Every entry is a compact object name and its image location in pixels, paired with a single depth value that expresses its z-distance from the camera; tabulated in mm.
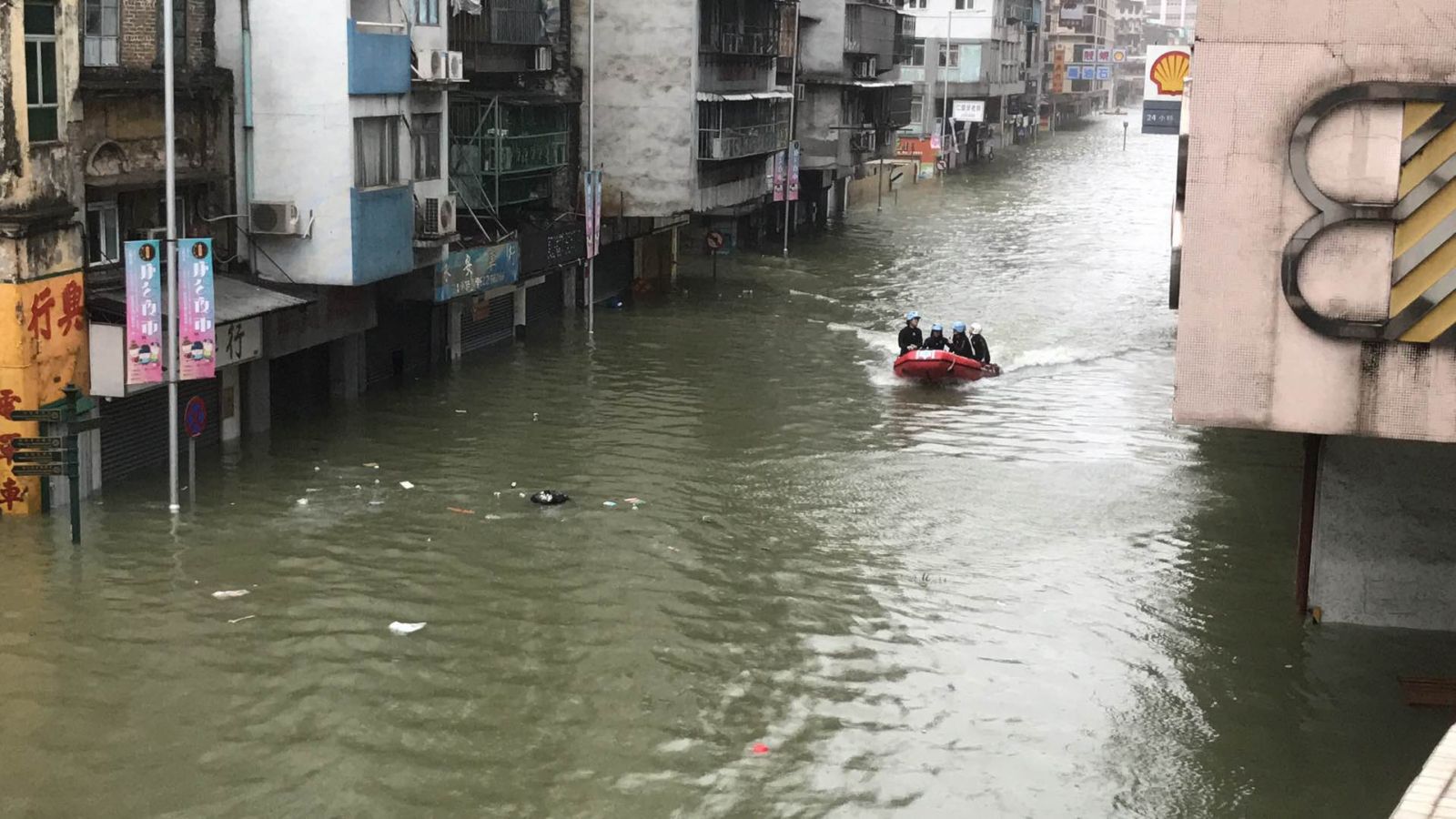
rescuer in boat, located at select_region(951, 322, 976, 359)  38500
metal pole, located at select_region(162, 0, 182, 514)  23812
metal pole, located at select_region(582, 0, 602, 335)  41434
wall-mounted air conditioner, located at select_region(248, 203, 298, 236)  29625
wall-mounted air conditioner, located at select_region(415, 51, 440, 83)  32219
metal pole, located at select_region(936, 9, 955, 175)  102262
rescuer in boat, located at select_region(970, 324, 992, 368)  38750
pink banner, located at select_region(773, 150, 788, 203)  58688
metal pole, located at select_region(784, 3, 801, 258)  59344
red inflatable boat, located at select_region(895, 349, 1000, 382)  37250
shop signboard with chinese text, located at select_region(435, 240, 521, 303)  34719
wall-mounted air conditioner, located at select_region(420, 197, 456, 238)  32906
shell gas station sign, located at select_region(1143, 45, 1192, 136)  34406
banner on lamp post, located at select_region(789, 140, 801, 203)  60062
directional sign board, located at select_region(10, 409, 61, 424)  22828
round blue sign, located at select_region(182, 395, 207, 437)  24984
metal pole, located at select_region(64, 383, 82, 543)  22656
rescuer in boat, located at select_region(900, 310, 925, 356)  39156
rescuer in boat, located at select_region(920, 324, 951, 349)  38688
